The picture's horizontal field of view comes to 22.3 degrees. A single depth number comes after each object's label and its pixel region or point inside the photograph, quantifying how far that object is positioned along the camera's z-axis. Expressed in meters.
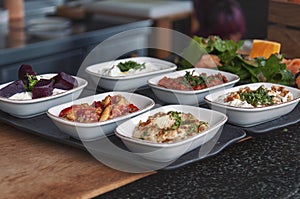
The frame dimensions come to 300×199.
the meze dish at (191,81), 1.14
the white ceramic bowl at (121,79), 1.19
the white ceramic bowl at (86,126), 0.97
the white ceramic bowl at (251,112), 1.03
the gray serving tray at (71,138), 0.94
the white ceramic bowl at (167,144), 0.91
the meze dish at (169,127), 0.94
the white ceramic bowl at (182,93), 1.12
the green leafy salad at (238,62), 1.23
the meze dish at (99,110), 1.00
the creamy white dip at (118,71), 1.21
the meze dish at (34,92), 1.06
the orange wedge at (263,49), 1.33
